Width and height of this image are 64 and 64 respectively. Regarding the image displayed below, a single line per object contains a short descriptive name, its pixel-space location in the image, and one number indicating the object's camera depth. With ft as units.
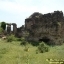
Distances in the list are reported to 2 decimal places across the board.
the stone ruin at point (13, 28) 65.59
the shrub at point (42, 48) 32.47
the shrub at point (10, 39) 50.10
